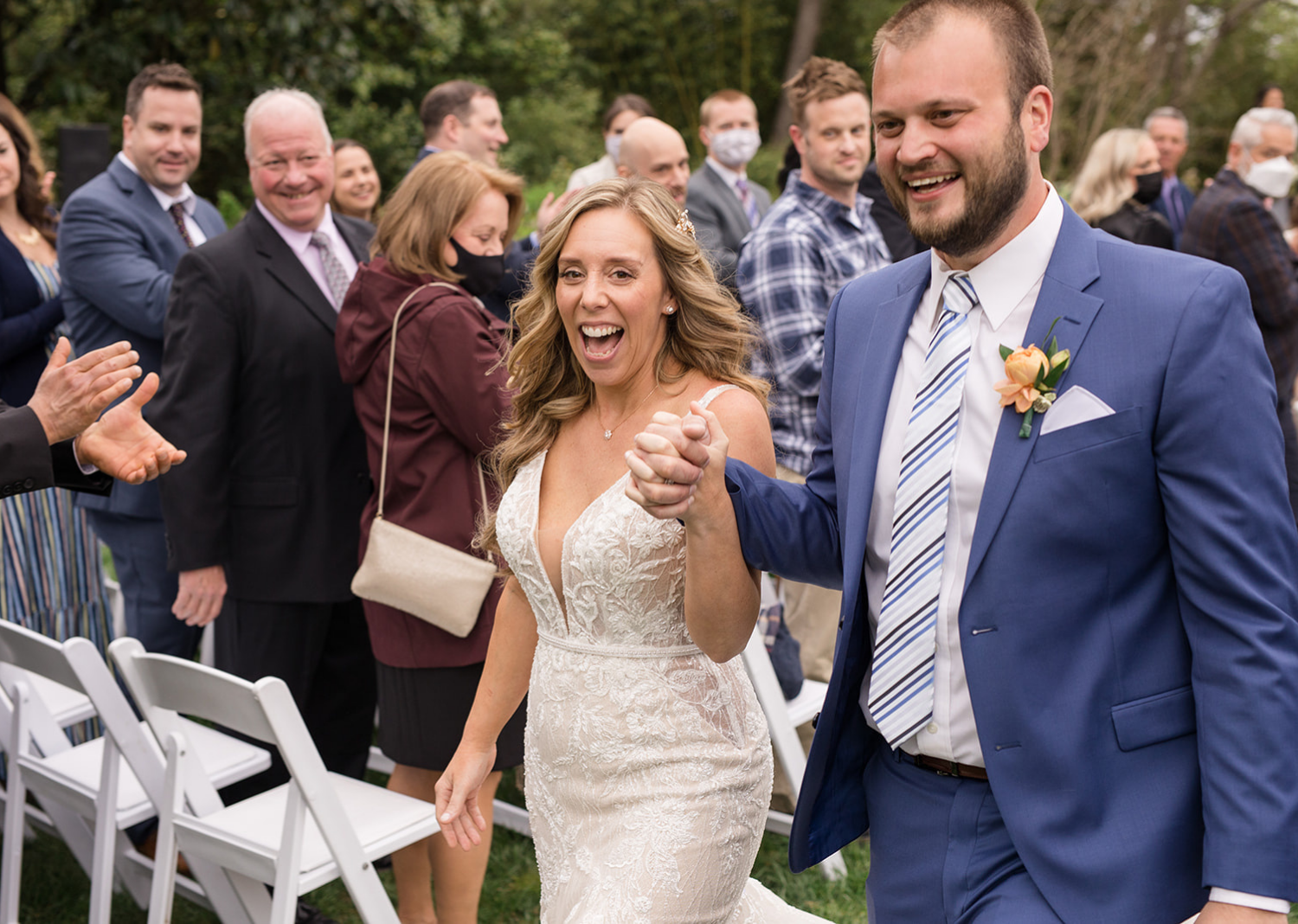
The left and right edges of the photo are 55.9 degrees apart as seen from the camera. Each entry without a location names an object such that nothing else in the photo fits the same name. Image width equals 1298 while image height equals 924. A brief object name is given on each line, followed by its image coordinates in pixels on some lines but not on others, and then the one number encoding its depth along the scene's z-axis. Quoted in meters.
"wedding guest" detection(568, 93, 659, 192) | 7.71
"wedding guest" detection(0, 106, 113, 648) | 4.68
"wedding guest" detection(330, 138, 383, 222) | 7.23
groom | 1.71
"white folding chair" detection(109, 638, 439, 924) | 2.92
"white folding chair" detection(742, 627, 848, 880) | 3.88
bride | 2.50
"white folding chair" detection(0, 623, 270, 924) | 3.33
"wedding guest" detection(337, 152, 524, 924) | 3.54
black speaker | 6.53
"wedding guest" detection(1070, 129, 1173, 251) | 6.34
